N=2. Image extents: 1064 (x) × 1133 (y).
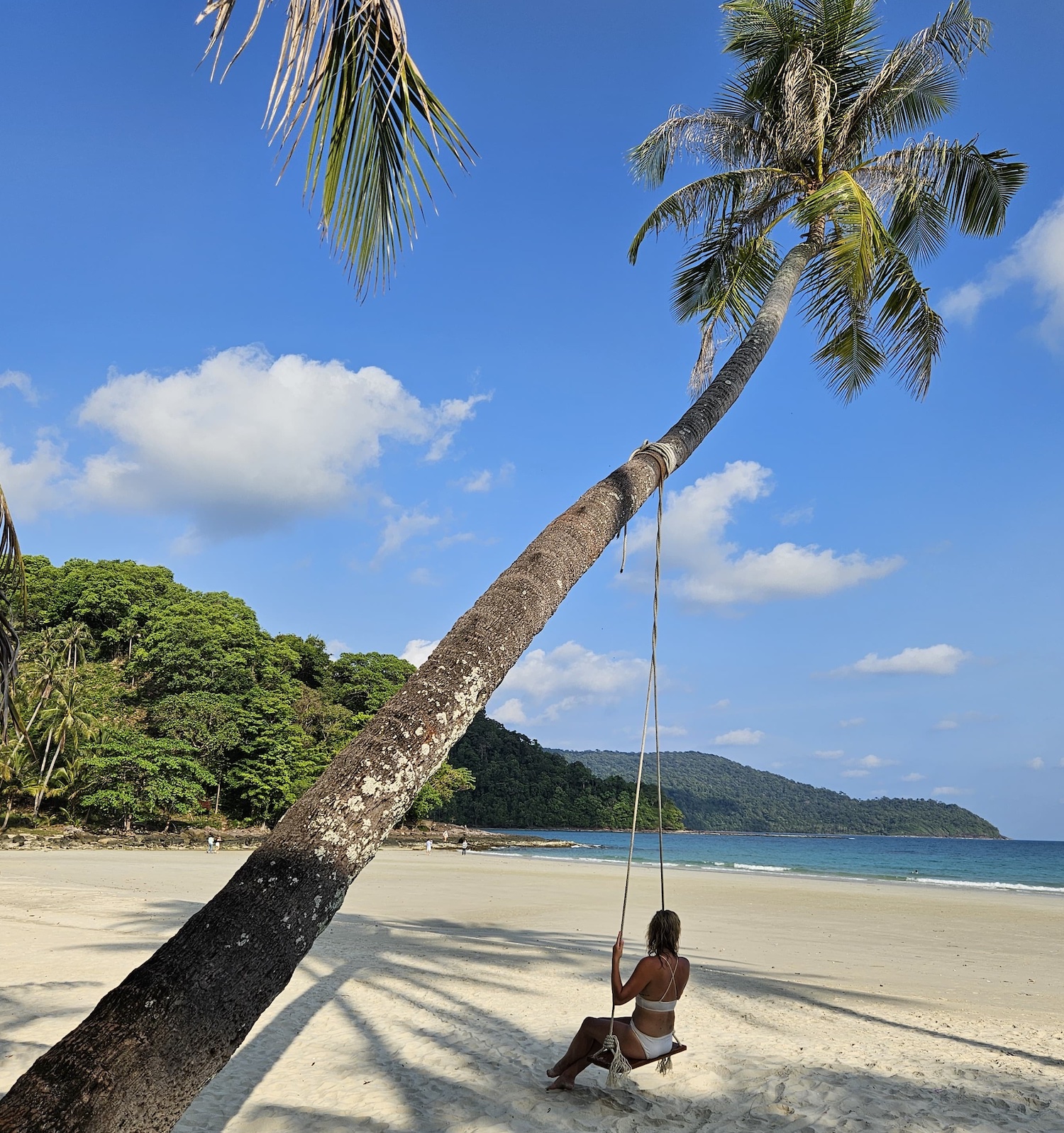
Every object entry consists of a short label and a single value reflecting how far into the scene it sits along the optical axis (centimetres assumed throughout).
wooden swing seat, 445
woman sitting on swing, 442
